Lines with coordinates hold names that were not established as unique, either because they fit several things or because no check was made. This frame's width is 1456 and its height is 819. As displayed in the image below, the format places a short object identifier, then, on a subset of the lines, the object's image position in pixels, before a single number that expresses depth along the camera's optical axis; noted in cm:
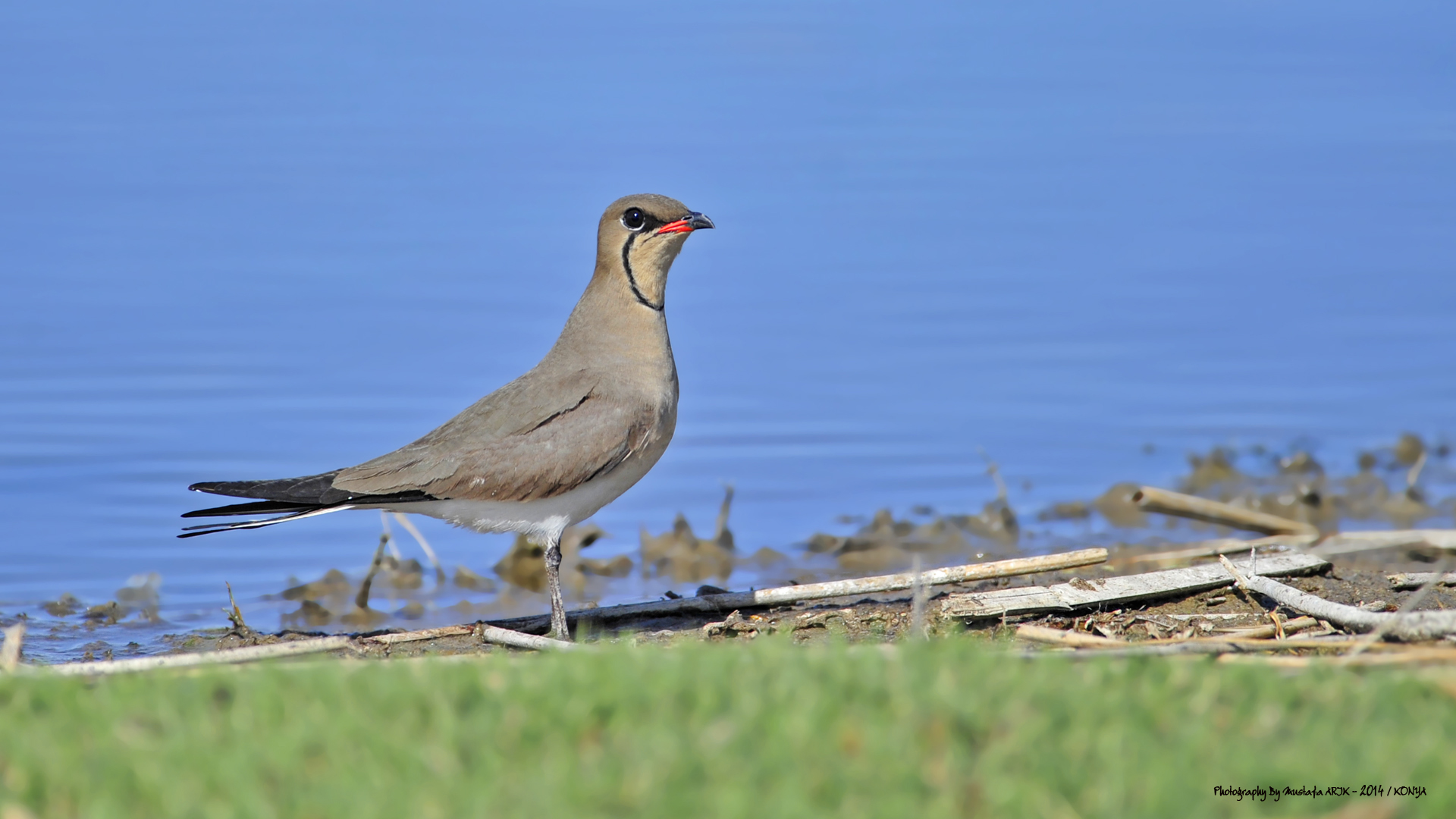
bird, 1307
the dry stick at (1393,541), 1005
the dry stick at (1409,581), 1243
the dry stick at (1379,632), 834
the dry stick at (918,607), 835
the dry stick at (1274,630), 1030
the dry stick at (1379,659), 783
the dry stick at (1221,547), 1118
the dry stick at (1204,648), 867
